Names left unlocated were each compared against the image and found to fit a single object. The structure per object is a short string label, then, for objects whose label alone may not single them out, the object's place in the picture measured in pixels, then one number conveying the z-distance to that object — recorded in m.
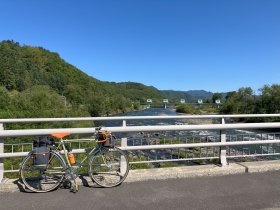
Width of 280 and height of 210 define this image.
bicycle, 3.31
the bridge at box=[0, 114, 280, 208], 3.49
